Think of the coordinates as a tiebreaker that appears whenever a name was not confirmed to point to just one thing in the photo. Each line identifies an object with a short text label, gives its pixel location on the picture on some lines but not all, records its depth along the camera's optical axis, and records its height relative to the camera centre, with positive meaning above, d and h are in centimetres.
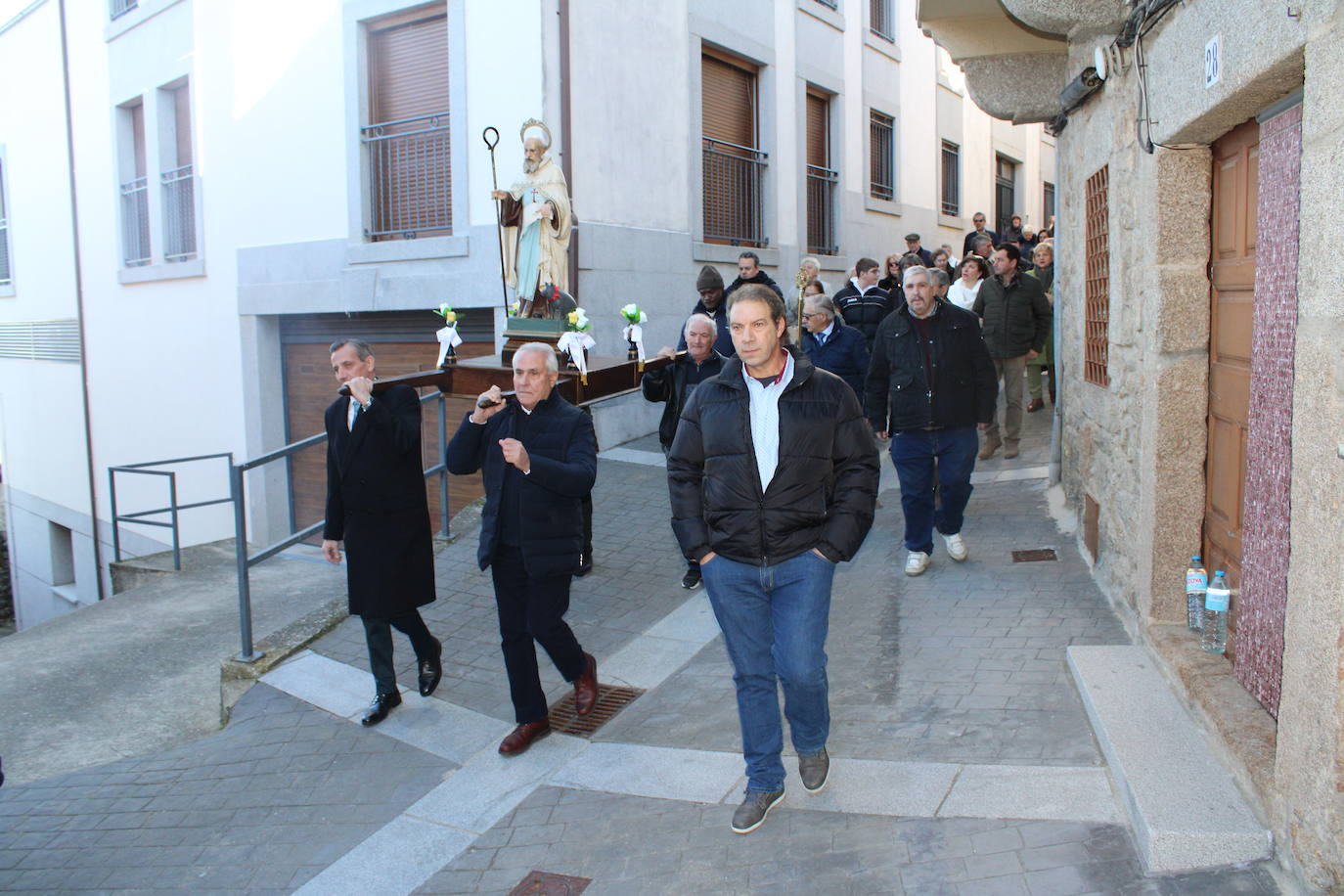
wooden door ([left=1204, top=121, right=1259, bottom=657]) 430 -4
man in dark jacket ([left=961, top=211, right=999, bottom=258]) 1449 +129
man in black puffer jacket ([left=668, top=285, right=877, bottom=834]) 374 -55
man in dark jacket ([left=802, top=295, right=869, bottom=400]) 790 -6
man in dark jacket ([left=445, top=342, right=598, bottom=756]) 484 -69
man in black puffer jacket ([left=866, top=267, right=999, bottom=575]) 643 -36
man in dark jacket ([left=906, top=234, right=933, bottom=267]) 1422 +112
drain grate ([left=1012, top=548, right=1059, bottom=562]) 673 -134
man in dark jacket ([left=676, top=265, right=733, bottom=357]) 881 +35
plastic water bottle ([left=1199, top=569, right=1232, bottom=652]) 439 -112
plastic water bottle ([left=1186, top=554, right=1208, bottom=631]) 460 -108
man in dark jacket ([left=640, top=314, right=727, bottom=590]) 689 -22
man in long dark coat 536 -71
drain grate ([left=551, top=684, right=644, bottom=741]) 524 -177
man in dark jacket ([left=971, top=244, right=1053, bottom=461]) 1000 +5
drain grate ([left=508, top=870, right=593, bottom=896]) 382 -185
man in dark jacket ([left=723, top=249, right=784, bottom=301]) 1042 +66
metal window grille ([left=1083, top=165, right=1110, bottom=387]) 649 +28
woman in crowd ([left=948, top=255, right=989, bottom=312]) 1169 +56
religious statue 878 +92
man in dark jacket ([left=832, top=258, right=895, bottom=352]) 1068 +33
